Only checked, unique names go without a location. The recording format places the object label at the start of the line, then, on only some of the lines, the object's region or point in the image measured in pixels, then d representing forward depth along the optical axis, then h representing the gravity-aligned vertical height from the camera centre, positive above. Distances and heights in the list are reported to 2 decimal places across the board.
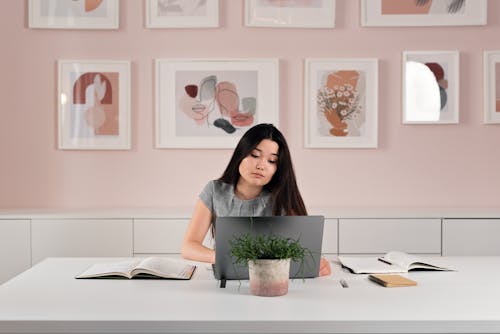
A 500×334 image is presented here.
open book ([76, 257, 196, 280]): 2.32 -0.46
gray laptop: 2.18 -0.29
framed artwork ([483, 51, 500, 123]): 4.36 +0.45
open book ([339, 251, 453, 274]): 2.46 -0.47
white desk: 1.71 -0.47
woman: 2.75 -0.19
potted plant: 2.02 -0.36
